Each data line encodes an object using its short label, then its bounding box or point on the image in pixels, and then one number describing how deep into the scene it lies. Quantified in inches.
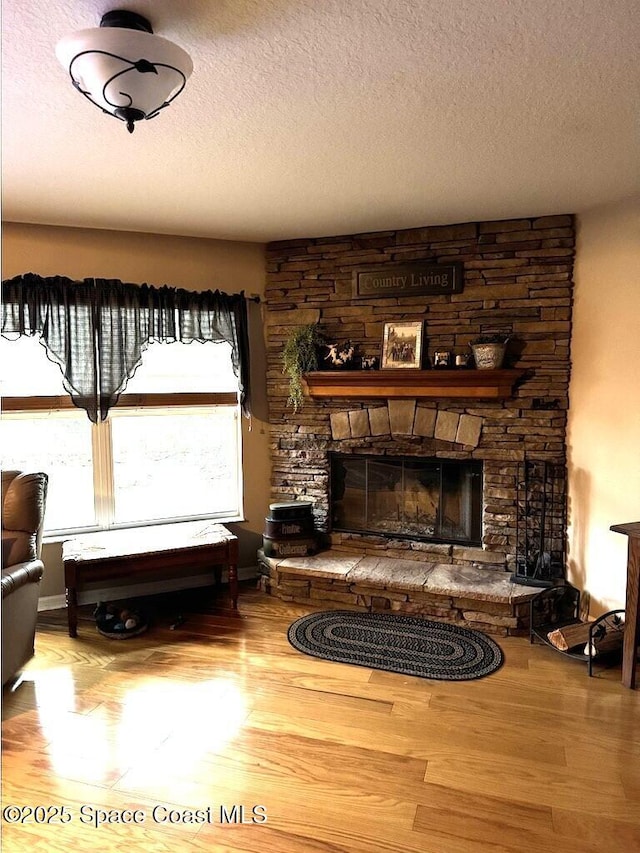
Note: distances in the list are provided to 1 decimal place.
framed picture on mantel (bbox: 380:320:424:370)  148.9
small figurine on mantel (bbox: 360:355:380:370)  152.9
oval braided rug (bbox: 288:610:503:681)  116.8
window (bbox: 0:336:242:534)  144.9
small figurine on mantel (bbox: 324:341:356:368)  154.1
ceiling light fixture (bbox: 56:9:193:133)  60.1
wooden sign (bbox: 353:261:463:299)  146.2
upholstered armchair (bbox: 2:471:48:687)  107.2
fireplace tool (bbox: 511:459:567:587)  139.6
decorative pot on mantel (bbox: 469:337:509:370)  137.6
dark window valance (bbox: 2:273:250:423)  138.9
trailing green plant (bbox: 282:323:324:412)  154.3
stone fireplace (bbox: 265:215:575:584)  139.6
